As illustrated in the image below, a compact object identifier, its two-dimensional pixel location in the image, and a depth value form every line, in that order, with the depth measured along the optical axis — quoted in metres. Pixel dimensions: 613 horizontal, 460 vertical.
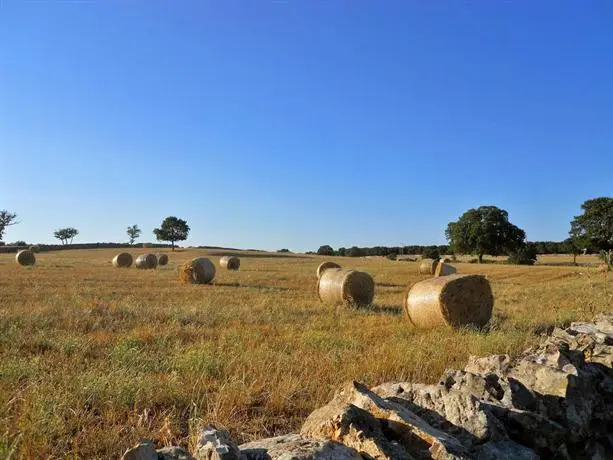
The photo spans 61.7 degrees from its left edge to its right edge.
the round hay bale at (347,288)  15.50
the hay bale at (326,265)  26.92
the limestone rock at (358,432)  2.82
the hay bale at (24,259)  38.56
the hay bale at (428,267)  38.12
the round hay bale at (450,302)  11.59
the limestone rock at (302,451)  2.56
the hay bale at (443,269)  33.72
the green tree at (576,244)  64.51
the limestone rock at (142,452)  2.35
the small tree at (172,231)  103.38
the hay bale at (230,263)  39.81
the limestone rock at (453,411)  3.38
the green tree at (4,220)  98.40
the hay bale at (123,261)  39.53
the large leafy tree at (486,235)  72.50
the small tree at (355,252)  100.89
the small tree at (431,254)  72.25
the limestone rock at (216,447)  2.46
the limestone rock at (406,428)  2.89
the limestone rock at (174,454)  2.49
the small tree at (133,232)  126.19
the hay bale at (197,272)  22.95
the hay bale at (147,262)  38.31
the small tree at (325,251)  106.25
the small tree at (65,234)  127.62
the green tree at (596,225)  63.47
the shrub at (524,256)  63.84
